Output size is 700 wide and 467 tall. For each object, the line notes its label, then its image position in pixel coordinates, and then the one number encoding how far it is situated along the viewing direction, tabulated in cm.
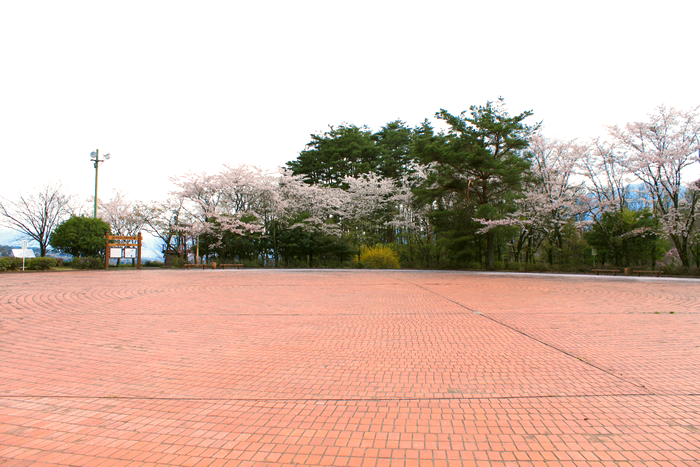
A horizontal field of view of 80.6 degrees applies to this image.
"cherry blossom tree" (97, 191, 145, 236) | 3309
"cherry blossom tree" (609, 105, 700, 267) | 2056
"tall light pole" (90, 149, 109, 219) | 2503
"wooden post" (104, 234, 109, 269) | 2334
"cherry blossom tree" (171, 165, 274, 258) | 2903
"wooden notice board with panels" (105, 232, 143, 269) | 2330
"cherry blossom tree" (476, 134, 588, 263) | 2458
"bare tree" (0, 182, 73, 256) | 3212
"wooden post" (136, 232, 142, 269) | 2509
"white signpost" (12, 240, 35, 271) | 1894
